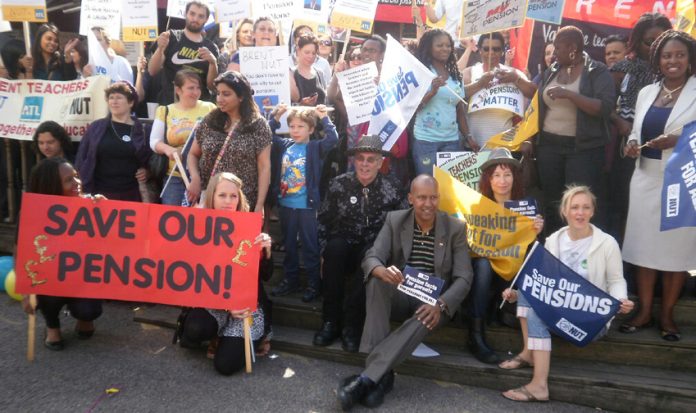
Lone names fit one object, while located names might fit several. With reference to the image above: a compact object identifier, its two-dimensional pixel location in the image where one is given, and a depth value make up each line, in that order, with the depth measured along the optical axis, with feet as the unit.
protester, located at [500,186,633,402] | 12.50
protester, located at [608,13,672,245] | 16.34
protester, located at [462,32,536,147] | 17.31
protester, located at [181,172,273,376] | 13.37
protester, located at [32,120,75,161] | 18.34
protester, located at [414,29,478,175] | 17.39
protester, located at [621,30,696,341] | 13.35
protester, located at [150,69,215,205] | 17.02
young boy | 16.06
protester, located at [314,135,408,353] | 14.47
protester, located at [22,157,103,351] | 14.46
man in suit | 12.37
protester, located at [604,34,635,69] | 19.26
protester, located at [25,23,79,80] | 21.49
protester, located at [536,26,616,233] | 15.48
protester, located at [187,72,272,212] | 15.42
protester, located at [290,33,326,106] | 19.71
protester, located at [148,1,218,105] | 20.03
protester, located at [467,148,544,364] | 13.73
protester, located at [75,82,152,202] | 17.13
